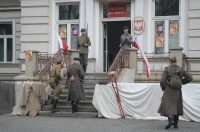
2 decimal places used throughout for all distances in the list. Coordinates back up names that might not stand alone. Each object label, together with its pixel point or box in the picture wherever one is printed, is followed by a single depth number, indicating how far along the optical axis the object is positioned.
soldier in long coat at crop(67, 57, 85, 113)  16.44
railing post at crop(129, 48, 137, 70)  19.80
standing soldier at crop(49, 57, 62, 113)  16.80
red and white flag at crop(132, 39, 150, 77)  18.57
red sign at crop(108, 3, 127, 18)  22.36
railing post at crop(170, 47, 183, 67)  19.23
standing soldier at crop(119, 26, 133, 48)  20.19
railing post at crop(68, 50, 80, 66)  20.74
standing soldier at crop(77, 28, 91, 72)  20.06
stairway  16.56
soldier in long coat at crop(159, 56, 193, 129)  13.08
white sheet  15.21
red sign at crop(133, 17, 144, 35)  21.41
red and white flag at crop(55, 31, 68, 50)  20.64
